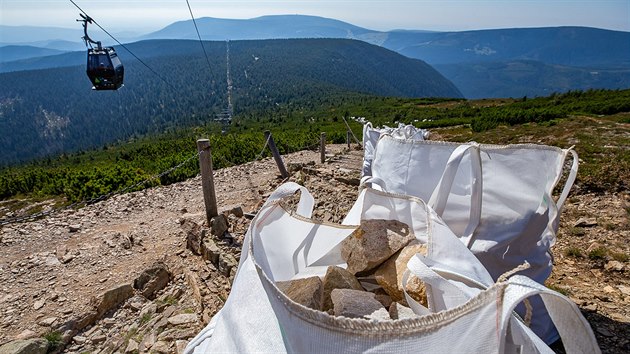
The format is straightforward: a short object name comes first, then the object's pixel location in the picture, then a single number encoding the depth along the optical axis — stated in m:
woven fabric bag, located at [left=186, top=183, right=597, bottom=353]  0.96
